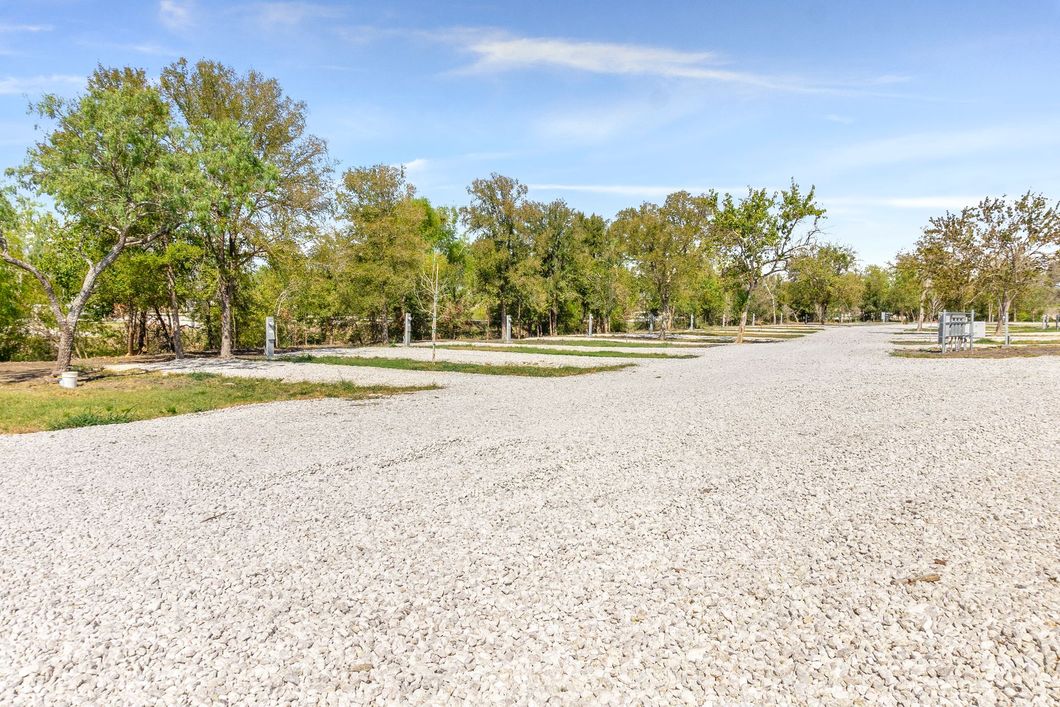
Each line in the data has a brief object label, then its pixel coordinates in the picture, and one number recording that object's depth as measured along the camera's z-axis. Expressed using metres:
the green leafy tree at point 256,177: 17.47
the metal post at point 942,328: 18.06
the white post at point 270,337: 19.62
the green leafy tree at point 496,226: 31.53
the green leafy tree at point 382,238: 26.89
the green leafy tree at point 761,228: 29.81
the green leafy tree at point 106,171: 12.52
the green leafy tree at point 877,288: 78.01
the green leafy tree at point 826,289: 64.19
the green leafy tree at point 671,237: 31.55
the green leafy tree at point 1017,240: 26.36
